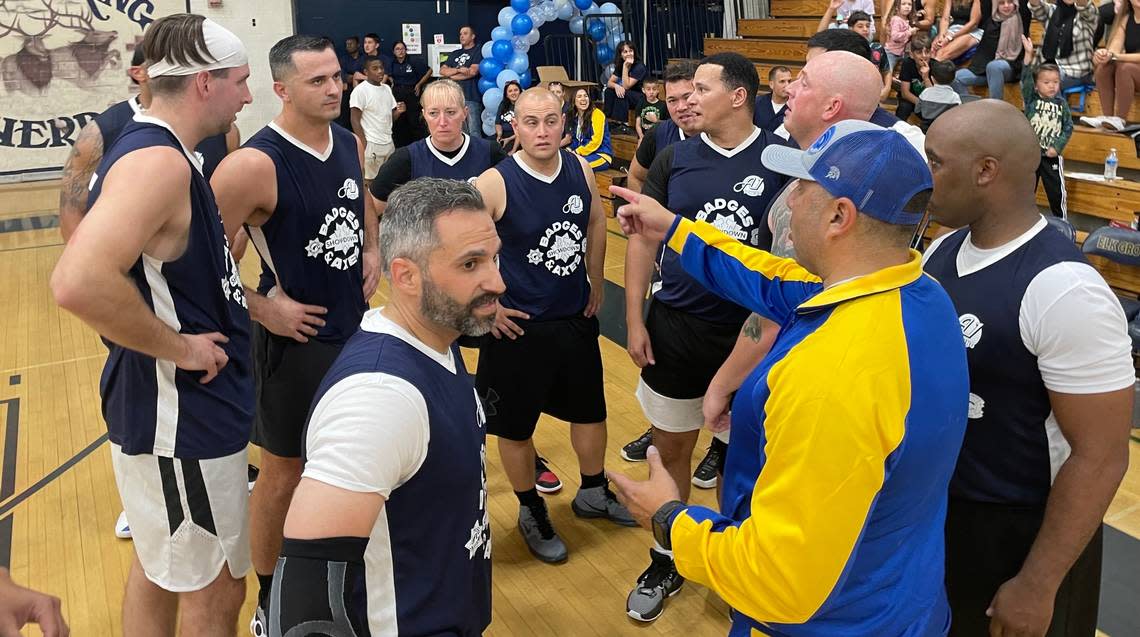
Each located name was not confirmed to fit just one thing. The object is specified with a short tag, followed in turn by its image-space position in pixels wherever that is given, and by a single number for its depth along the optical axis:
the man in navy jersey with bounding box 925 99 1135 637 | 1.86
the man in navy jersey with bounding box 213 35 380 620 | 3.07
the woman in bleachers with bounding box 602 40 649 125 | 11.72
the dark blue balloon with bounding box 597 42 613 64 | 13.38
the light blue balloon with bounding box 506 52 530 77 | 13.05
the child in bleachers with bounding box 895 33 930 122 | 8.93
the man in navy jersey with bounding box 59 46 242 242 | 3.19
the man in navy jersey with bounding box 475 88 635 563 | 3.54
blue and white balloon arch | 12.95
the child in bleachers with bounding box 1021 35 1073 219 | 6.56
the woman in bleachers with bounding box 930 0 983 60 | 9.17
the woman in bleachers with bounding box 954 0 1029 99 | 8.41
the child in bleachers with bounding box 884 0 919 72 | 9.59
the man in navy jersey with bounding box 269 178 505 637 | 1.49
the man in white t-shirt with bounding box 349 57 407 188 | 11.73
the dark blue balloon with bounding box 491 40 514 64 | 13.13
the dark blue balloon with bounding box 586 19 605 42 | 13.18
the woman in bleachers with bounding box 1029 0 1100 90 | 7.82
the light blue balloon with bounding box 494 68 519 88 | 12.66
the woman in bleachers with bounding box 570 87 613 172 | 10.27
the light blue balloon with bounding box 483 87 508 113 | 12.65
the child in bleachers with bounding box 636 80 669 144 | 10.29
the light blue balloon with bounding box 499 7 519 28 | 13.15
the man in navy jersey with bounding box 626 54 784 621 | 3.33
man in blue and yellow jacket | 1.45
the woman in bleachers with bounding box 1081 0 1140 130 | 7.48
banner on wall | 12.76
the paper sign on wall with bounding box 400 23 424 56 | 14.95
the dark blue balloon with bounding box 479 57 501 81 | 13.30
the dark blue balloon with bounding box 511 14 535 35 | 12.87
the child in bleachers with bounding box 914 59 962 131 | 4.80
